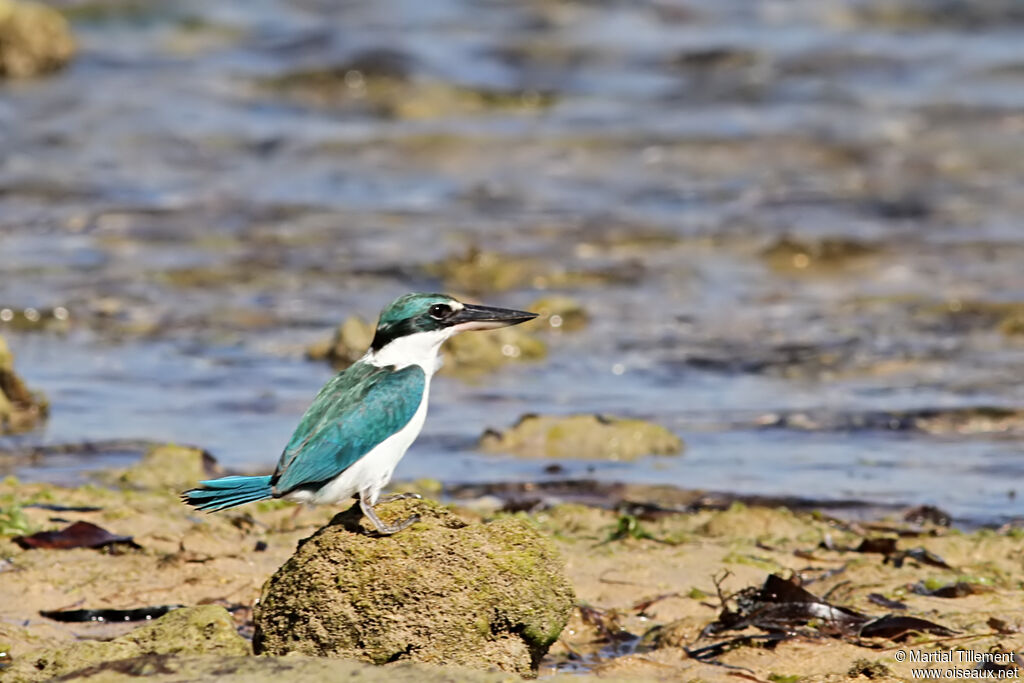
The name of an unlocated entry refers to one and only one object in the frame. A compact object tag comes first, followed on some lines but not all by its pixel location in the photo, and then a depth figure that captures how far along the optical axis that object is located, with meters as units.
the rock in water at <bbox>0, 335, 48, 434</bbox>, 15.51
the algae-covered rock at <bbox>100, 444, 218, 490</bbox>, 13.66
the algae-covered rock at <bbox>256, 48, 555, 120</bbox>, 35.22
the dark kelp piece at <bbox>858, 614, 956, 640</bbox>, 10.07
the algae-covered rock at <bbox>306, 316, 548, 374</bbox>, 17.80
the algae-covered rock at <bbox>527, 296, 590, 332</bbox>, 19.95
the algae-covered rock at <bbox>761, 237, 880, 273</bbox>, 23.62
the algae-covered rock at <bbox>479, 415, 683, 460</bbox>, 14.92
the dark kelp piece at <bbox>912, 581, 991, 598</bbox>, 10.97
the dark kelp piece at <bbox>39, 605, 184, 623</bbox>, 10.48
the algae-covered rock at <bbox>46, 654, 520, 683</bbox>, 7.25
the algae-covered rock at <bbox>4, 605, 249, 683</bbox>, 8.40
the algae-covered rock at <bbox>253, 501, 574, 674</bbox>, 8.61
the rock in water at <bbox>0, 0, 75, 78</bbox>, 36.97
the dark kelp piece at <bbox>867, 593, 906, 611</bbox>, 10.82
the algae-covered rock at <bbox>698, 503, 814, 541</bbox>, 12.58
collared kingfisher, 8.95
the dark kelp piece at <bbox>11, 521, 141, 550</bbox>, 11.59
